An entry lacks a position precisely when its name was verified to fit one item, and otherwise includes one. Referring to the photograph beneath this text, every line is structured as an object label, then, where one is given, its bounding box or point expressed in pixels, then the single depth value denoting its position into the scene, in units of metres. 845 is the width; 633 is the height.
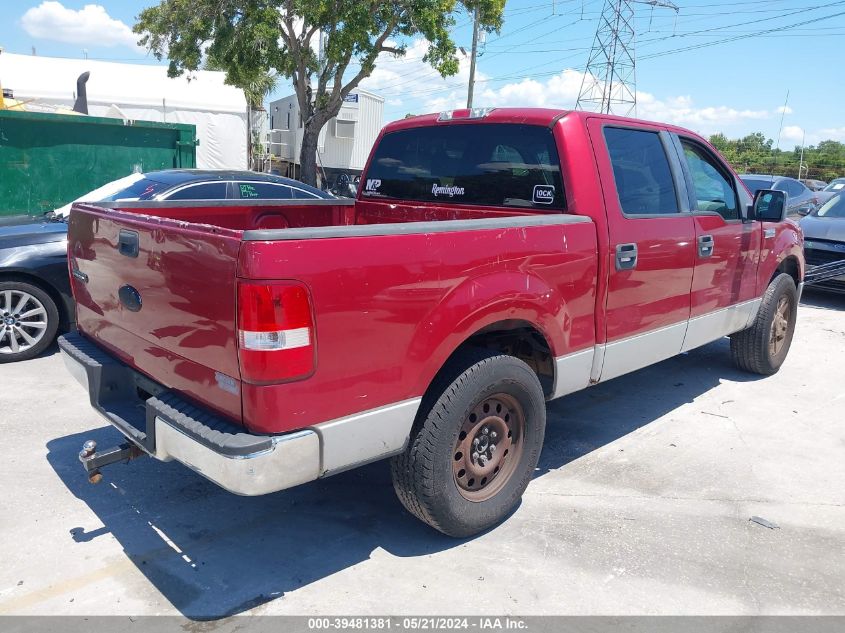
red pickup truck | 2.55
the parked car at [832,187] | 17.50
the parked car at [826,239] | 9.58
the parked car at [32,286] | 5.79
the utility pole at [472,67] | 26.28
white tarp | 22.89
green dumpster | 11.84
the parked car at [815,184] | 34.12
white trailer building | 32.62
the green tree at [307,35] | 16.75
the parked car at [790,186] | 13.68
